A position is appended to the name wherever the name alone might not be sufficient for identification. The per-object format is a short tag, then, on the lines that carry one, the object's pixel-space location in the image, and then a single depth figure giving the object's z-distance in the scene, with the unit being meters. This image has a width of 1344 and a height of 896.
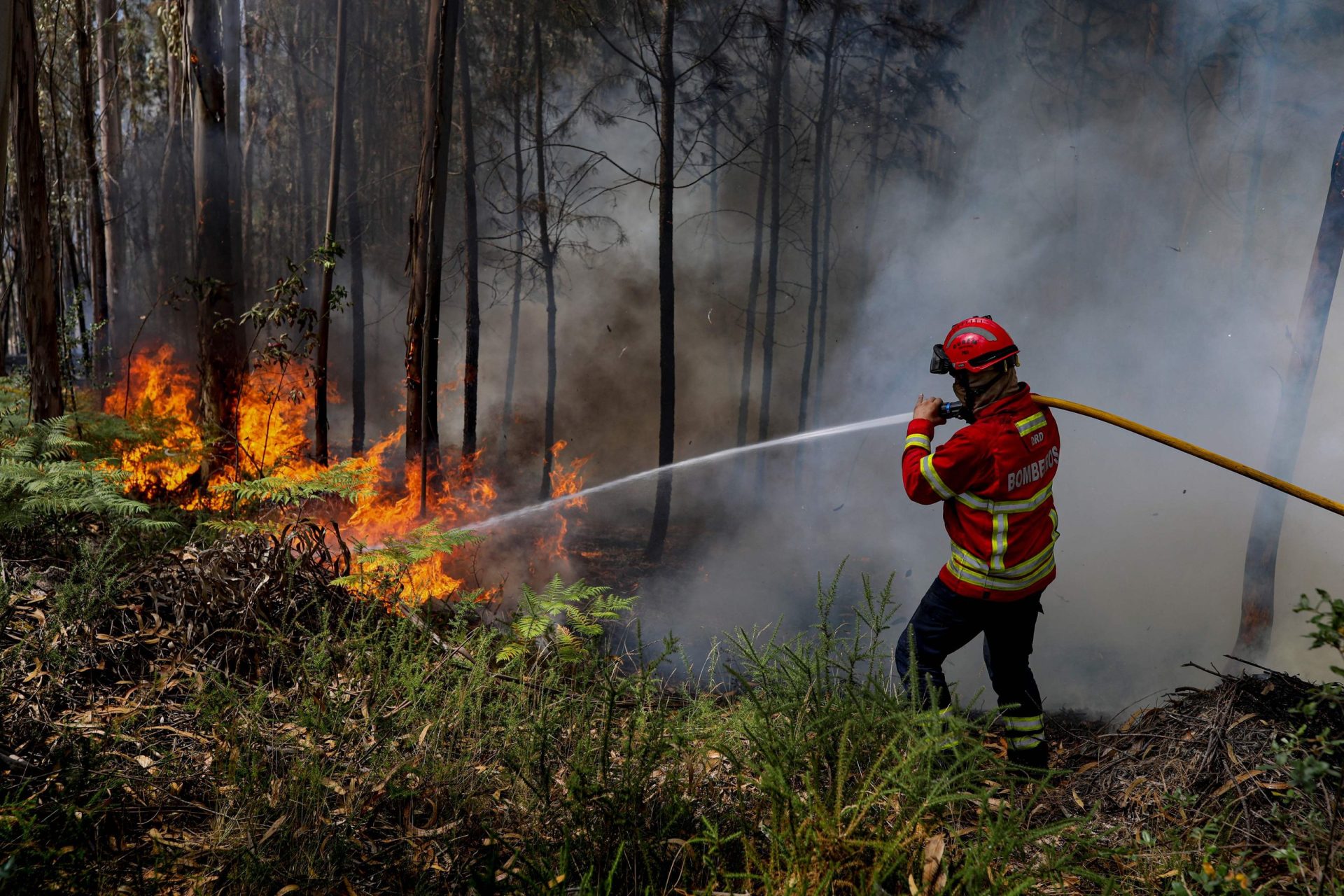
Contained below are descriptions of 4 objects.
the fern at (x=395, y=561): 3.42
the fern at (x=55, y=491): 3.33
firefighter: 3.24
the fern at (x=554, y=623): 3.17
